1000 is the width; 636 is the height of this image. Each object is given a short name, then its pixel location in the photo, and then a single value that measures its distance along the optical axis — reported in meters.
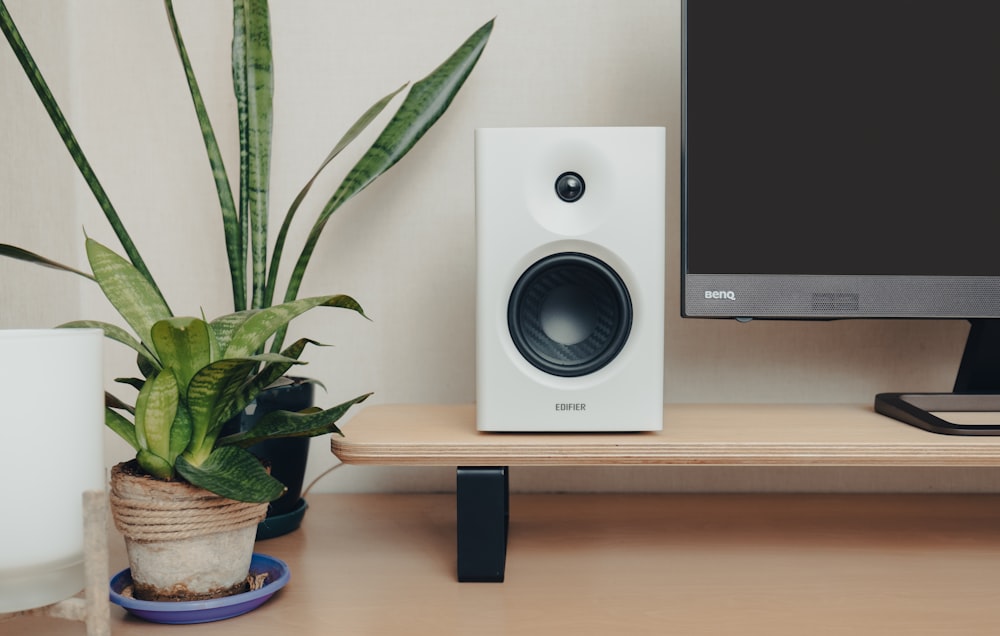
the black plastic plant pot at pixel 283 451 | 0.75
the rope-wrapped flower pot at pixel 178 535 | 0.54
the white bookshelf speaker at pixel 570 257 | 0.66
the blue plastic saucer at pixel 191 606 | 0.55
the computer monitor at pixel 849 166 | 0.77
